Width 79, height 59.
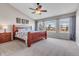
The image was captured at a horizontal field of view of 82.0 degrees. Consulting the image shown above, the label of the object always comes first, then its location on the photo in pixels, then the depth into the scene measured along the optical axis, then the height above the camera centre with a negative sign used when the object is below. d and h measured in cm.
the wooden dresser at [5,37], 309 -60
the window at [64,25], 402 +28
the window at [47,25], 463 +32
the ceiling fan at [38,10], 252 +105
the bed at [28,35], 253 -46
